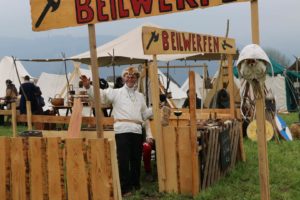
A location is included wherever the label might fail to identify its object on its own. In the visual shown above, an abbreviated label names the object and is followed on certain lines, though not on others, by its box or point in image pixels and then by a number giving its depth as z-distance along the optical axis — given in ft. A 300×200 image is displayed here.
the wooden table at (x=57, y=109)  43.62
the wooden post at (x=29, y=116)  21.06
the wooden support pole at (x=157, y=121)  19.13
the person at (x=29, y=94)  46.12
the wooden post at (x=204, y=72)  52.42
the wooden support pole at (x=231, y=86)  25.32
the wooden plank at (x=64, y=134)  17.29
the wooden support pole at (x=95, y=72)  12.46
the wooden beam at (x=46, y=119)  21.50
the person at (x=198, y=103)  51.94
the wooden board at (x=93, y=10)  11.45
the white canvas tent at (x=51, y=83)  62.85
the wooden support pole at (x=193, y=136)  18.29
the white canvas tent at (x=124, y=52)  38.22
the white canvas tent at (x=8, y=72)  68.03
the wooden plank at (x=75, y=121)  16.02
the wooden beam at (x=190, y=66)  51.08
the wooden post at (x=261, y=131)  10.50
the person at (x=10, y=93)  53.46
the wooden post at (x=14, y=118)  20.47
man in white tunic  19.27
